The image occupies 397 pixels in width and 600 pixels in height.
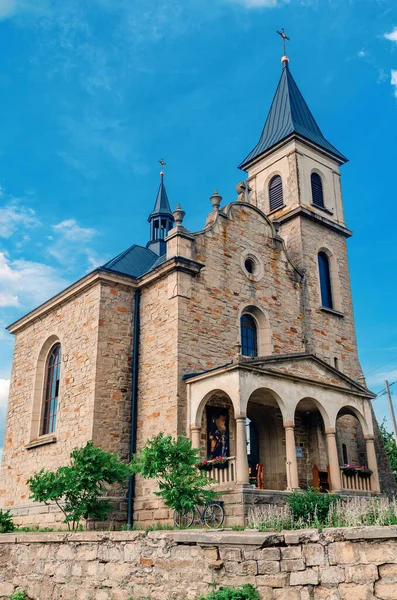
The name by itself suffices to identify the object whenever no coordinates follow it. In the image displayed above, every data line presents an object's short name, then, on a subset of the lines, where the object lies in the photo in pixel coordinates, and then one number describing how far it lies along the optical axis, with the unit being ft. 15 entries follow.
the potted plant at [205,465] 50.26
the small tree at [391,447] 101.04
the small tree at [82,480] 46.98
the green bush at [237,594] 23.71
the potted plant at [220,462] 48.85
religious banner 54.08
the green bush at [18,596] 35.02
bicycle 45.03
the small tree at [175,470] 40.45
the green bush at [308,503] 43.09
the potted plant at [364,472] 56.24
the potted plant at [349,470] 55.06
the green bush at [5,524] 46.71
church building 53.21
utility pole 92.94
